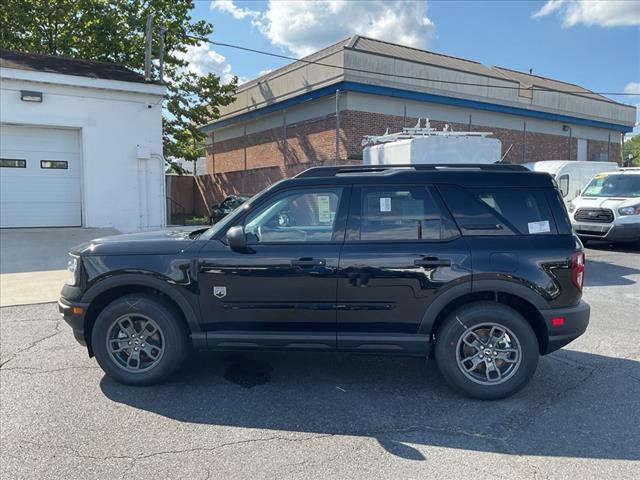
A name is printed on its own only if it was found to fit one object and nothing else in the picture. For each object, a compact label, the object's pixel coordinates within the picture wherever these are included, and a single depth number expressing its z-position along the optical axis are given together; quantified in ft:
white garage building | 43.42
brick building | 64.80
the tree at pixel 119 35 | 65.05
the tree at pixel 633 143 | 298.19
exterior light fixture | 42.39
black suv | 12.87
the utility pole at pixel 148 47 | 53.72
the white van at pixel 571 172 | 51.11
